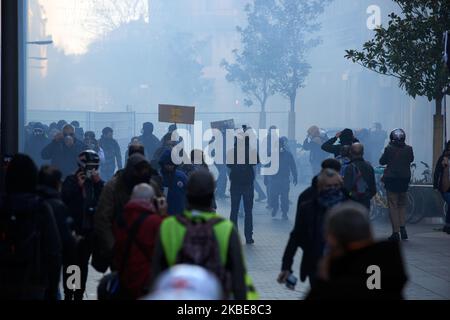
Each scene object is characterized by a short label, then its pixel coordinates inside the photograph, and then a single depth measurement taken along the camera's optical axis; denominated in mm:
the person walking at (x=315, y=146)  23938
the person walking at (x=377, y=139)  30781
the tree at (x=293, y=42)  45750
